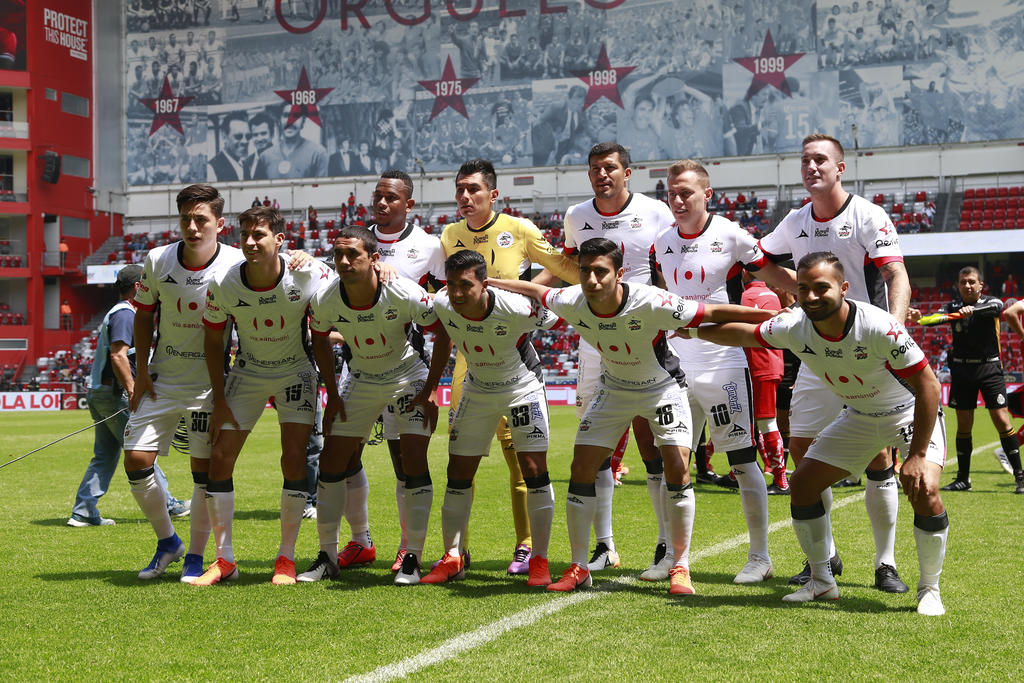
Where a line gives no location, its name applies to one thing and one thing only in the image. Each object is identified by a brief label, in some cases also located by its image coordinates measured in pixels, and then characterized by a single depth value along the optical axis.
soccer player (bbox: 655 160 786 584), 6.76
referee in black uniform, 11.59
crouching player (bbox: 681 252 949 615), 5.57
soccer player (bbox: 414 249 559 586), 6.51
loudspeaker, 48.12
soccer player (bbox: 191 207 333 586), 6.73
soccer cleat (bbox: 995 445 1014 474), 12.92
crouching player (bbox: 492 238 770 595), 6.16
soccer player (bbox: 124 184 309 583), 6.93
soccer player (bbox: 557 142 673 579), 7.19
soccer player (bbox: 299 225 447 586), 6.69
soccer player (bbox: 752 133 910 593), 6.46
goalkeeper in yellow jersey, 7.36
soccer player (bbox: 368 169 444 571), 7.42
